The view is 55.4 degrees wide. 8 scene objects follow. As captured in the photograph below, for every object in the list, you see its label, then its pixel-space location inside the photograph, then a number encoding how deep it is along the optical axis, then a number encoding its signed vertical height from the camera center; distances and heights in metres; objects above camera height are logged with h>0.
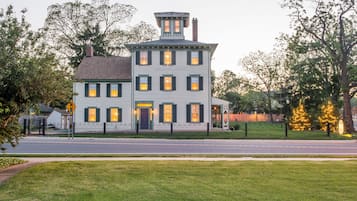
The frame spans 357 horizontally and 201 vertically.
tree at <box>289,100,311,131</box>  33.41 -0.58
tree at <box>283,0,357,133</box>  28.80 +7.10
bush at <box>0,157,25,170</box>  10.18 -1.47
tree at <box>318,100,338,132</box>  30.66 -0.23
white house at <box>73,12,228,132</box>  32.03 +2.13
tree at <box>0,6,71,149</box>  9.24 +1.13
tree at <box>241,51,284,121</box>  53.53 +7.22
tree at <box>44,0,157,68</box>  43.44 +11.23
